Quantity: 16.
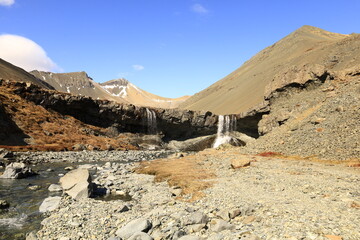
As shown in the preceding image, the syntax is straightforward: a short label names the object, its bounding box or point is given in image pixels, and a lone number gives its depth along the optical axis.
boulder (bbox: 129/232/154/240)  8.23
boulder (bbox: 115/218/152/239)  8.77
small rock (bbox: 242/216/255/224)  8.55
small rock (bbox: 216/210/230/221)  9.16
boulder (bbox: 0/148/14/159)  29.88
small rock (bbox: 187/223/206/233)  8.60
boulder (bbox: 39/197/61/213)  12.33
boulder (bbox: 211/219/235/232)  8.30
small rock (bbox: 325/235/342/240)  6.32
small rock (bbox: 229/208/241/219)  9.22
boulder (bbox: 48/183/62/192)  16.27
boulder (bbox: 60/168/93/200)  14.45
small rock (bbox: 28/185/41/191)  16.78
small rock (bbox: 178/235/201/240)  7.73
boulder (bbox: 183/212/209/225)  9.01
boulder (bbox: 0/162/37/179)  20.02
